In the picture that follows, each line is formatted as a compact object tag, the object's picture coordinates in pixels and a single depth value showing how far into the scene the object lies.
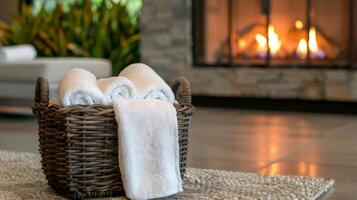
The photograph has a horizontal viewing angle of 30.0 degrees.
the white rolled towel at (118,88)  2.16
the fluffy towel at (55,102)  2.16
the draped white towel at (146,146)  2.03
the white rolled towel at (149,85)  2.23
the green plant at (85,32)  6.09
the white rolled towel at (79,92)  2.09
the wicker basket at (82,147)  2.04
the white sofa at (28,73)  4.39
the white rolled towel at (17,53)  4.68
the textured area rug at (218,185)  2.21
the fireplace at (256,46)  4.93
